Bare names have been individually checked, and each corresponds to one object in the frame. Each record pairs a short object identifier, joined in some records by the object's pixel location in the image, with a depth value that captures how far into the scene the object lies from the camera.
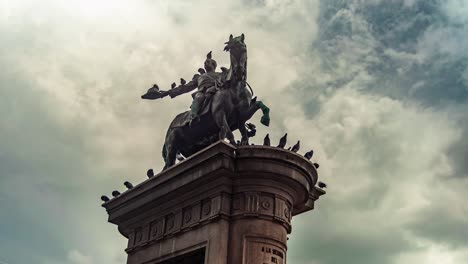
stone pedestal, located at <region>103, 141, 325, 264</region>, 14.13
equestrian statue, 17.08
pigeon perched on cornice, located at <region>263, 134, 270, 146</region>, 15.31
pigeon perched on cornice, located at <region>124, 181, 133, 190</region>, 18.10
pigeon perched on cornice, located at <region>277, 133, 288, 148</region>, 15.16
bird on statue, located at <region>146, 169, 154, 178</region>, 17.95
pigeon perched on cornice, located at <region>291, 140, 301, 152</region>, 15.52
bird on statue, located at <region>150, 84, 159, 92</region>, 20.58
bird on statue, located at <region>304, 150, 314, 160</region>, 15.61
